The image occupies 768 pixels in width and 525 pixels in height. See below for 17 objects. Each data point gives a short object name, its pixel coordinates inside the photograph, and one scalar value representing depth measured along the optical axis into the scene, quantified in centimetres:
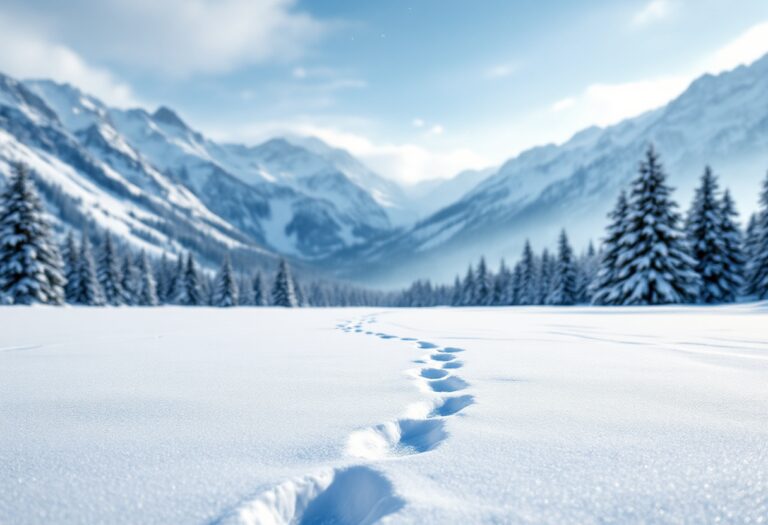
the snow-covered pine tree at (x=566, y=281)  3694
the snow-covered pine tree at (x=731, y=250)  2517
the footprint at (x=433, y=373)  313
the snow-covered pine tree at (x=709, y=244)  2484
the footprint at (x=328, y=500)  111
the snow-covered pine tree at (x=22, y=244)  2373
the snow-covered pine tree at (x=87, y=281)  3578
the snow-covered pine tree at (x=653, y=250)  1964
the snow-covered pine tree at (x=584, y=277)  3862
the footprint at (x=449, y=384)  261
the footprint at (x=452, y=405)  217
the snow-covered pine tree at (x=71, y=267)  3584
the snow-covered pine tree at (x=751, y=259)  2539
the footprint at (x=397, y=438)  160
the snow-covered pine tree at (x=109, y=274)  4059
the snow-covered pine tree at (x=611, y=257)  2175
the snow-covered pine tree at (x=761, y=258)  2447
